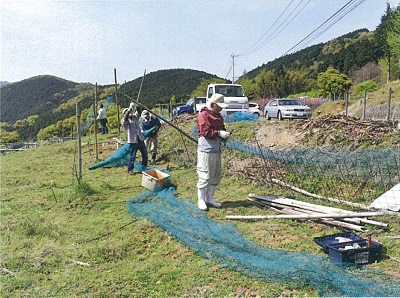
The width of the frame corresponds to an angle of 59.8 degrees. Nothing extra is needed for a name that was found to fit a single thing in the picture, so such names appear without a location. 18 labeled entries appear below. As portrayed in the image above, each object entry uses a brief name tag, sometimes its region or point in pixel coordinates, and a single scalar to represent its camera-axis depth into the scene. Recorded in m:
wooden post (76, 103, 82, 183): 6.50
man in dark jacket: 9.08
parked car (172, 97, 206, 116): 19.35
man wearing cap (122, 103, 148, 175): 7.58
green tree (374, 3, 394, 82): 41.56
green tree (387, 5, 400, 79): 28.53
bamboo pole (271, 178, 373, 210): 4.81
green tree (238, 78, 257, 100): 42.77
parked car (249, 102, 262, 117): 14.81
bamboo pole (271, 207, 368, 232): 4.11
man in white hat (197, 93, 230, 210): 4.96
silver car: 13.79
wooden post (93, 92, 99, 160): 9.46
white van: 14.00
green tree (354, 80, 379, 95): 34.10
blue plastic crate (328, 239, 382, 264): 3.33
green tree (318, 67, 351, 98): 36.56
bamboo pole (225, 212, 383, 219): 4.26
